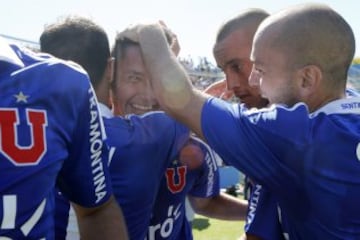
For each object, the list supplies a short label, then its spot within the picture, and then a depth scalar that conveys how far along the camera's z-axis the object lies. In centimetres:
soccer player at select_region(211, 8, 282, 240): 219
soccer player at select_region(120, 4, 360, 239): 139
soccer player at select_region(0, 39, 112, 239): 119
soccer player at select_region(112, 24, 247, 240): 221
